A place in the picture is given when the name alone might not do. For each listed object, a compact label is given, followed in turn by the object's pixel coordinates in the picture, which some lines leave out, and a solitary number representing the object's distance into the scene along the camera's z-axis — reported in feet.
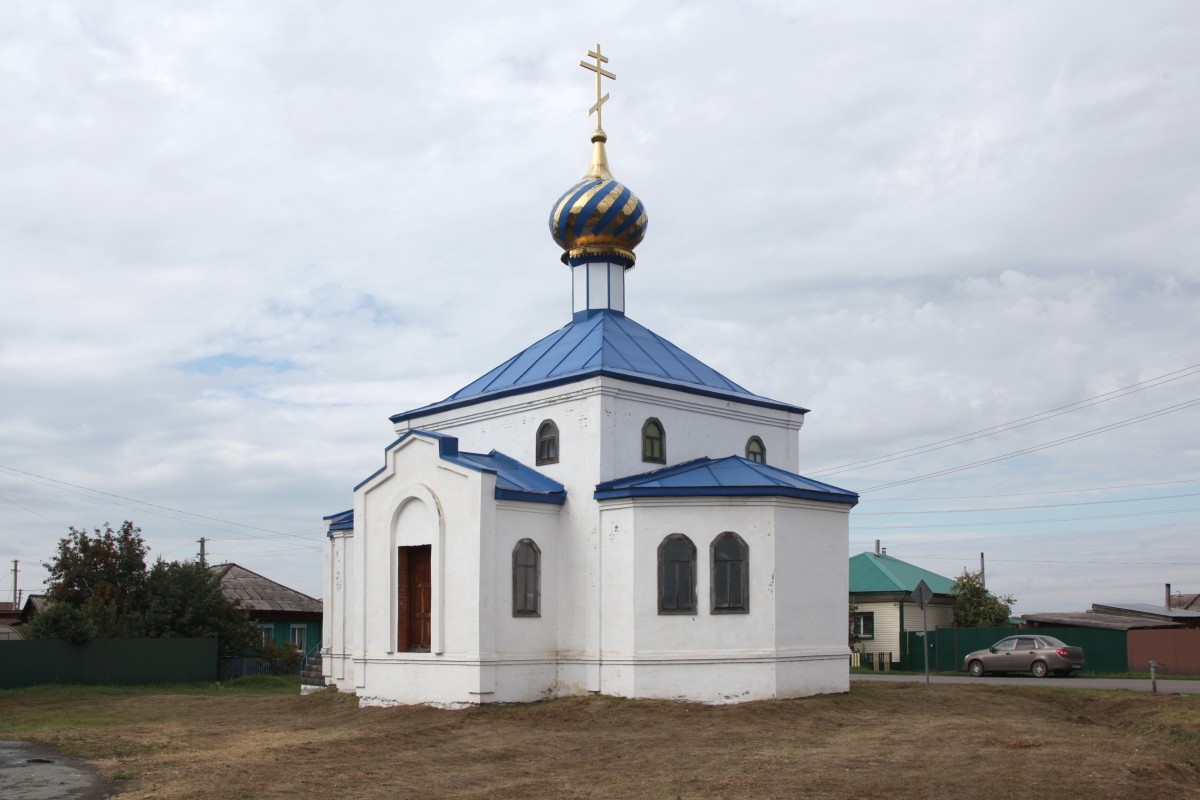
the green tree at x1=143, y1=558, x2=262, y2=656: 104.78
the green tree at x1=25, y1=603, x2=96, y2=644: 94.84
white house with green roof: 114.93
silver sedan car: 85.25
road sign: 76.18
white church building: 60.08
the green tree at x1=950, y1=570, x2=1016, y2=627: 115.03
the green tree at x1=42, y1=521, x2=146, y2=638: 102.01
